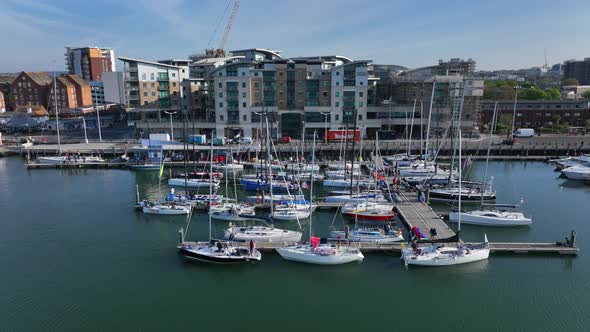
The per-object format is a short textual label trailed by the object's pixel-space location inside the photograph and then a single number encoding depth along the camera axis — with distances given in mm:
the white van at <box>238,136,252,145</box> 68188
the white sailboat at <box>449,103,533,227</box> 35281
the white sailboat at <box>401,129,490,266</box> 27784
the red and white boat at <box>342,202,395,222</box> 35625
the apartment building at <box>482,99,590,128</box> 84062
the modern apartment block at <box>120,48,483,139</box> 72375
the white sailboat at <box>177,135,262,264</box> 28250
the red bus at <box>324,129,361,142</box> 70188
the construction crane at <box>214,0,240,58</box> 110088
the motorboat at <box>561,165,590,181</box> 52094
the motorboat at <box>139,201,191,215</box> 38219
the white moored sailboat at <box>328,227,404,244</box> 30594
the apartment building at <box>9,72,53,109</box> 109000
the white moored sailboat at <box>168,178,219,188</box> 47625
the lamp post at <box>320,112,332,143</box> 69462
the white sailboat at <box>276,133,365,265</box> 28016
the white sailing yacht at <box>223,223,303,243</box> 31047
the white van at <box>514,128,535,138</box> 75562
